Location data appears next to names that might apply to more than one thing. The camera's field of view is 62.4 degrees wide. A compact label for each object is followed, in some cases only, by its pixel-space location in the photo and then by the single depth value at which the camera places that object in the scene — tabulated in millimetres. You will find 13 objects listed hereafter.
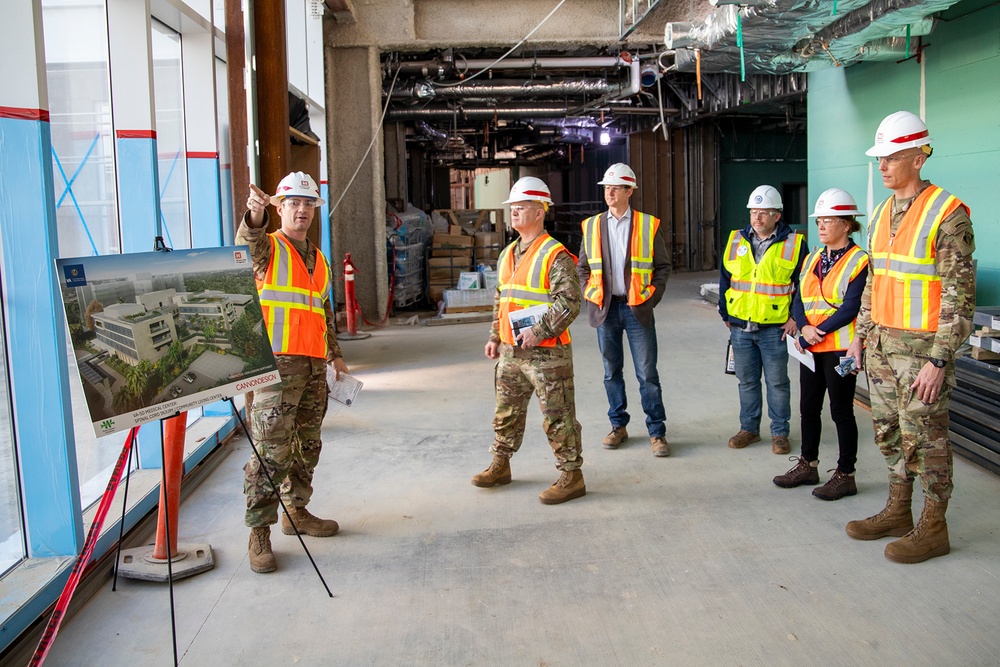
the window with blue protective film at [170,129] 6418
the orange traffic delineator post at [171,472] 3852
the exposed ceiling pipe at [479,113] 16438
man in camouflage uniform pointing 3914
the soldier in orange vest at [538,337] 4582
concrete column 12438
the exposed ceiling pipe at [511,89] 14062
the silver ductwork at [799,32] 6238
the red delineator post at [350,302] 11289
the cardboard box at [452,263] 14461
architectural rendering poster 2908
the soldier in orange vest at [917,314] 3668
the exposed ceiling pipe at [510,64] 12883
